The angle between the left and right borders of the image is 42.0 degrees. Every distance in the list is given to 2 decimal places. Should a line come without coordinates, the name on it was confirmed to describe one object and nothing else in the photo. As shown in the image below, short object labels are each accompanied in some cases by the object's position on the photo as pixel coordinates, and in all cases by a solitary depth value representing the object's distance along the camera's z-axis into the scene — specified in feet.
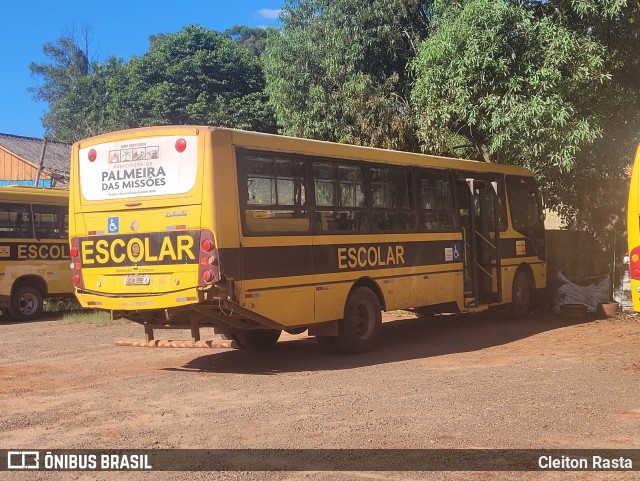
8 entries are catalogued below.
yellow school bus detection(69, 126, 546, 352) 31.83
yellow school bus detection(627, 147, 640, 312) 35.96
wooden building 139.44
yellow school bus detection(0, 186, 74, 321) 58.54
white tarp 54.24
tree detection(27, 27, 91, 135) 214.69
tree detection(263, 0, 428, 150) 63.72
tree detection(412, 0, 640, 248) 48.80
